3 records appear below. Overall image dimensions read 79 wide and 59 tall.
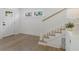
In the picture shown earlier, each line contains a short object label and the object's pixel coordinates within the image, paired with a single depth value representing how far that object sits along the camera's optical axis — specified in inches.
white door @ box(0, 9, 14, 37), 110.6
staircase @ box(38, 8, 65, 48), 110.0
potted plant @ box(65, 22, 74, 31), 108.4
